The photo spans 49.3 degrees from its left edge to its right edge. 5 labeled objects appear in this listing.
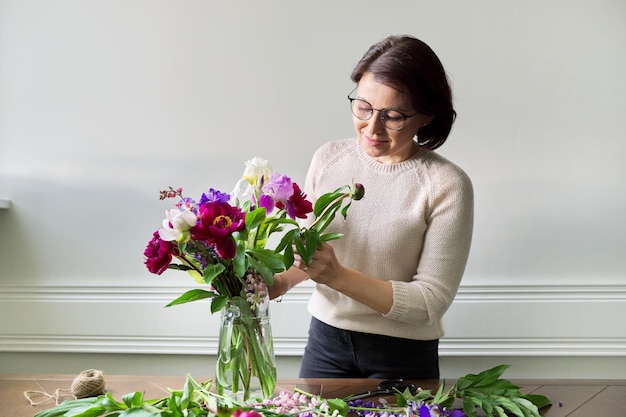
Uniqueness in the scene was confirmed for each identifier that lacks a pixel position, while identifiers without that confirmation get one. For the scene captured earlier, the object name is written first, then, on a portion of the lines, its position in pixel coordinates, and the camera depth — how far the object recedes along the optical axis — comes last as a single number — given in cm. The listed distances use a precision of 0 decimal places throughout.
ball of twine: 144
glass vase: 126
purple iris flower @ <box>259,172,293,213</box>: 124
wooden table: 139
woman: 168
